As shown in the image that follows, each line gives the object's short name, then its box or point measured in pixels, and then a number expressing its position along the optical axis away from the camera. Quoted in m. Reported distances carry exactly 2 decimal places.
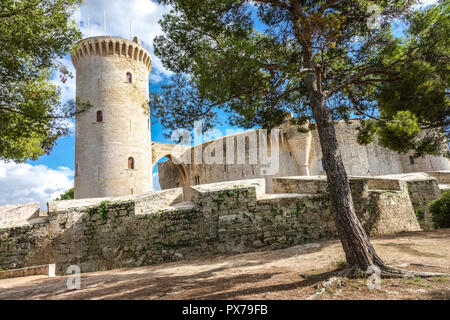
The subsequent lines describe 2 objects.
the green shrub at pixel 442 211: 7.64
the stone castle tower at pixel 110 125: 15.32
